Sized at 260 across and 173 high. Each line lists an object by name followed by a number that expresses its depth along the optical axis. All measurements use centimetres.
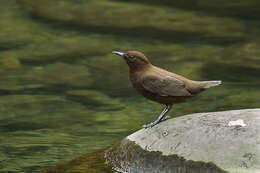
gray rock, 1028
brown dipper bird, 1158
